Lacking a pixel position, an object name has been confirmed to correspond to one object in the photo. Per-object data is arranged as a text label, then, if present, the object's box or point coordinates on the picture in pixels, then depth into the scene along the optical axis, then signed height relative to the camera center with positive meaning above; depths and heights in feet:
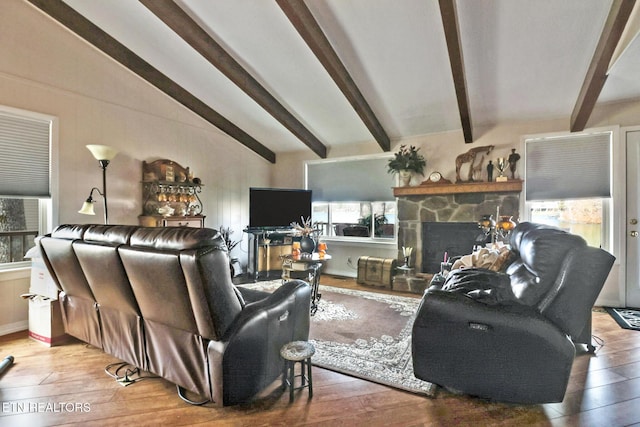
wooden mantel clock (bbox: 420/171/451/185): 15.75 +1.69
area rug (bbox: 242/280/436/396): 7.63 -3.94
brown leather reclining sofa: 5.59 -2.02
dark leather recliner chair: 5.88 -2.29
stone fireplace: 14.49 +0.12
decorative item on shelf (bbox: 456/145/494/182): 14.93 +2.60
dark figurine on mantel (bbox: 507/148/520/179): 14.20 +2.35
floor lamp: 11.08 +1.99
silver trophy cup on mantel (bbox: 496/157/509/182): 14.34 +2.08
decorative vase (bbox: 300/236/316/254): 12.21 -1.28
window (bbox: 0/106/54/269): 10.41 +1.17
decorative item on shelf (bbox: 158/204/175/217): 14.24 +0.15
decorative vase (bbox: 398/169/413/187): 16.51 +1.94
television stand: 17.93 -2.27
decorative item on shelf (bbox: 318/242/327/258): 12.42 -1.52
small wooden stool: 6.30 -2.93
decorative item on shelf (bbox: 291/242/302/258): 12.24 -1.49
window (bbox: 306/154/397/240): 18.03 +0.94
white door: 12.67 -0.40
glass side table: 11.55 -2.02
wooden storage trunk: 16.24 -3.13
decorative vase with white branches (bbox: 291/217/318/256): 12.22 -1.14
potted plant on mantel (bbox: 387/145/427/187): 16.24 +2.57
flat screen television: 18.03 +0.34
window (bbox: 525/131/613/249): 13.30 +1.29
